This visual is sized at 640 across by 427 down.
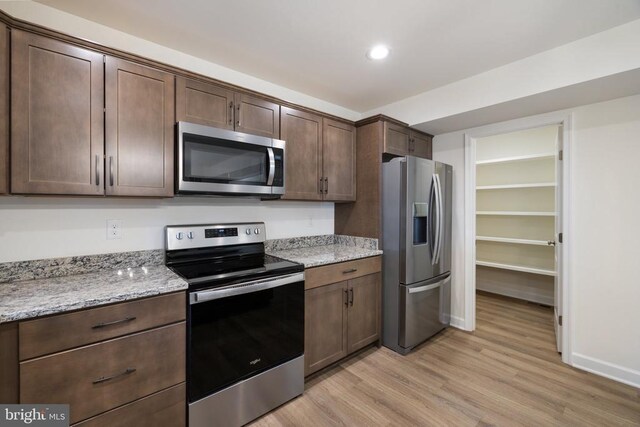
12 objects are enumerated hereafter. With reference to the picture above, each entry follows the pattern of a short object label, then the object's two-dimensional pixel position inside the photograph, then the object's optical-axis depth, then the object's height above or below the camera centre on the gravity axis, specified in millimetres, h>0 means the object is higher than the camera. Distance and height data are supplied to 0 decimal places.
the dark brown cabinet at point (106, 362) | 1132 -691
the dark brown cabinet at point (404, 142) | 2723 +740
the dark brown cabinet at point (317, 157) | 2391 +503
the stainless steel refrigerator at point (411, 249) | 2551 -360
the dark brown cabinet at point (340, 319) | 2139 -914
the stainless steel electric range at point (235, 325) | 1542 -708
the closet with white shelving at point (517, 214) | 3762 -34
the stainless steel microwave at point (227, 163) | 1785 +342
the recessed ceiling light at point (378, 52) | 2041 +1200
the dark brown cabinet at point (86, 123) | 1358 +482
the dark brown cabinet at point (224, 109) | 1835 +737
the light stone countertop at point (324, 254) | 2191 -383
